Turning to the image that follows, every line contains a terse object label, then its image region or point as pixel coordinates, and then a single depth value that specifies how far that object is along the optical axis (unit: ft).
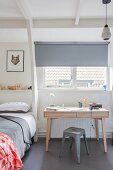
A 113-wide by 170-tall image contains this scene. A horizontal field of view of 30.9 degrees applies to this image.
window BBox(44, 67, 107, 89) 16.65
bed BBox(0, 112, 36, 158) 9.58
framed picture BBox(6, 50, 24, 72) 16.31
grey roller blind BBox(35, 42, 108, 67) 16.15
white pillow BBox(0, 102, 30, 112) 14.56
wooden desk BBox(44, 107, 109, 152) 12.70
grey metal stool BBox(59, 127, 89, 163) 11.20
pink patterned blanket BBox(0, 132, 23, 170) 6.98
